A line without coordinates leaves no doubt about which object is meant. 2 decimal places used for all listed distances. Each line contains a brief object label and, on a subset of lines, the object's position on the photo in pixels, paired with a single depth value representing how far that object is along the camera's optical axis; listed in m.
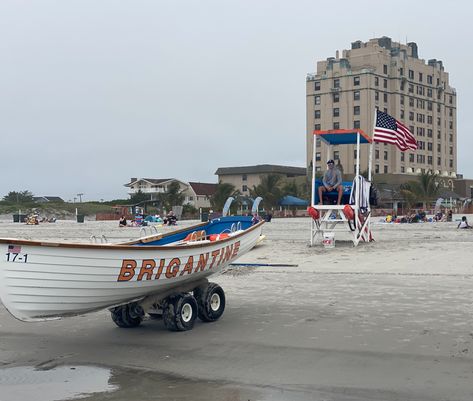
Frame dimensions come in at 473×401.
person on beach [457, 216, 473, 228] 32.25
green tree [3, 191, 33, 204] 120.44
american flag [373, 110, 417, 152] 22.70
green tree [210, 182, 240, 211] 72.44
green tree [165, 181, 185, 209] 75.75
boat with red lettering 7.09
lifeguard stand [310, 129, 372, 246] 21.08
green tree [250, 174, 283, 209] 75.19
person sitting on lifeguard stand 20.86
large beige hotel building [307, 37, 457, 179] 107.00
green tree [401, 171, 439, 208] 68.25
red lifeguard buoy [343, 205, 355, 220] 20.66
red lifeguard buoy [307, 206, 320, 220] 21.11
